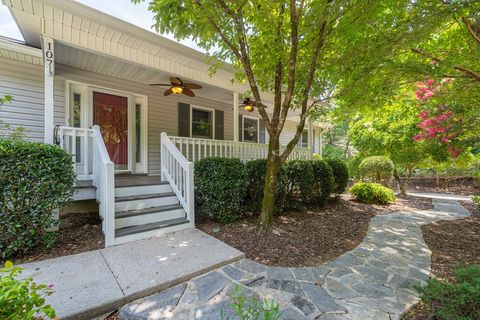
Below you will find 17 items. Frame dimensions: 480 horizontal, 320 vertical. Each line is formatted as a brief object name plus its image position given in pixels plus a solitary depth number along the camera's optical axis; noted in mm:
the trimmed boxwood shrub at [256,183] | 4824
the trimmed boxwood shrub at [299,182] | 5570
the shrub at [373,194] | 7289
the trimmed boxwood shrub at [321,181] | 6250
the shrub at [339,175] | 7148
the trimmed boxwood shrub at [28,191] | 2848
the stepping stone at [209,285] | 2295
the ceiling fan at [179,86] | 5237
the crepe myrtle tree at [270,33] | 3311
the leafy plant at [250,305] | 1697
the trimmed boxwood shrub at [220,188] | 4332
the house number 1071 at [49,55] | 3527
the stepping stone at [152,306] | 2014
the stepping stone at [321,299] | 2154
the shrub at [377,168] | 8759
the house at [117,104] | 3555
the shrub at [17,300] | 1091
